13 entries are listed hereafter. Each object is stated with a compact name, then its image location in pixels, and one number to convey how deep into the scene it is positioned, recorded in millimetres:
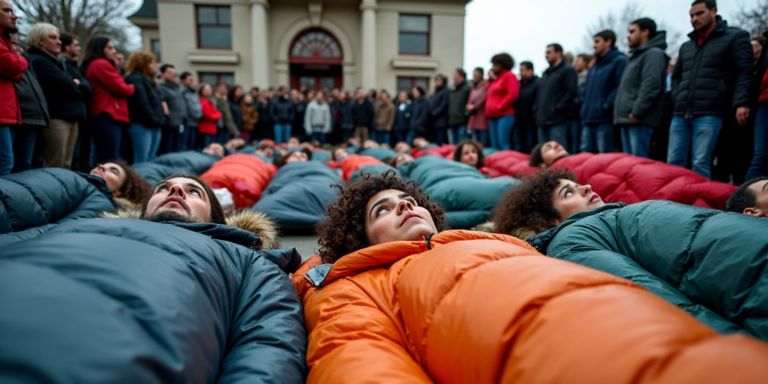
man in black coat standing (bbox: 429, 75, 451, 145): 9820
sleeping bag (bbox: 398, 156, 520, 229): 3842
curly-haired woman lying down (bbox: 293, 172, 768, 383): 745
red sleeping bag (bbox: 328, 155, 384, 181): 6005
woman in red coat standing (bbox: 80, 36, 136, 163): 4891
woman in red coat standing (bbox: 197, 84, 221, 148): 8828
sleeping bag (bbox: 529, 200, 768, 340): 1250
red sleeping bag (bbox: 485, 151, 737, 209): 3021
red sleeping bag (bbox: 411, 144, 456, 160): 7467
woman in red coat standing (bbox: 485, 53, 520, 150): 7039
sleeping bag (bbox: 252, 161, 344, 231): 3936
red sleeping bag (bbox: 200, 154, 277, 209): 4582
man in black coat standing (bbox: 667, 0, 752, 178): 3768
